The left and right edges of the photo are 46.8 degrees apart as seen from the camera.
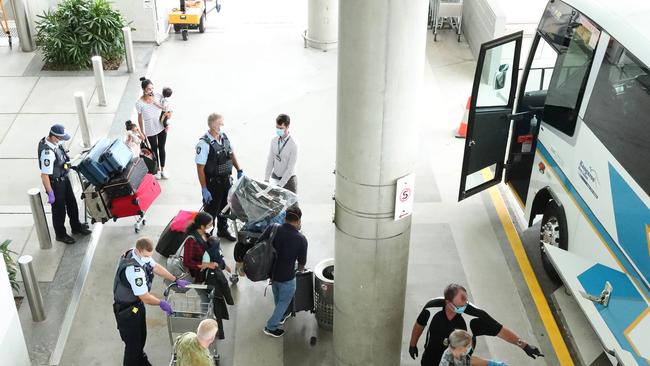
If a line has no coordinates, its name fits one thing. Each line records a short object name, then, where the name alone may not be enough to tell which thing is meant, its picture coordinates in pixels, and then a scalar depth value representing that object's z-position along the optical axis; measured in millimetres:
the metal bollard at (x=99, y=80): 12688
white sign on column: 6454
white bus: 7355
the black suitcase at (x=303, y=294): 8156
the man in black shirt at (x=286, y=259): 7633
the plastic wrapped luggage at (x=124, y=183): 9219
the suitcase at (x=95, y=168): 9094
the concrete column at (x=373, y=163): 5773
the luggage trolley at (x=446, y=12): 15734
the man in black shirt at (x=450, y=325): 6648
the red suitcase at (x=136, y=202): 9336
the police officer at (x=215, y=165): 8977
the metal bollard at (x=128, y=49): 13812
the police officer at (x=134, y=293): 7152
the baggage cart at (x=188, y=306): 7688
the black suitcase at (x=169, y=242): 9039
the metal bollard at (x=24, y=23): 14594
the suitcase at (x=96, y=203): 9227
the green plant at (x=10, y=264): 8697
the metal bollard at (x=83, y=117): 11555
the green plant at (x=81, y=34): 14203
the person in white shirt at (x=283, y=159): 9062
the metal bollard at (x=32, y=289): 8016
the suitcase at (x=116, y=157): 9148
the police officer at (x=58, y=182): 9016
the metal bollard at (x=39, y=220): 9070
